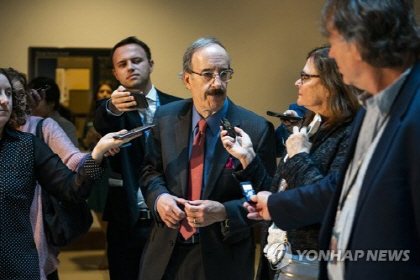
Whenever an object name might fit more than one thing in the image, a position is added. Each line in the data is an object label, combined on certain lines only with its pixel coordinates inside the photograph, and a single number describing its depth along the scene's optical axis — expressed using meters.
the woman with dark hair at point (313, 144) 2.23
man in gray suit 2.78
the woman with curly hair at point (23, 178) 2.70
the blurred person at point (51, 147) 3.11
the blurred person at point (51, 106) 4.66
